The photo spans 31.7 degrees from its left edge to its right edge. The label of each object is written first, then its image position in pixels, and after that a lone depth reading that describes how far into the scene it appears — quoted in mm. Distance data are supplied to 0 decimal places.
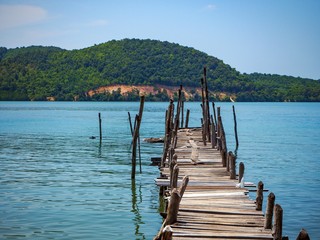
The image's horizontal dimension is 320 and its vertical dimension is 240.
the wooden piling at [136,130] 22438
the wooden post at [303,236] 7996
